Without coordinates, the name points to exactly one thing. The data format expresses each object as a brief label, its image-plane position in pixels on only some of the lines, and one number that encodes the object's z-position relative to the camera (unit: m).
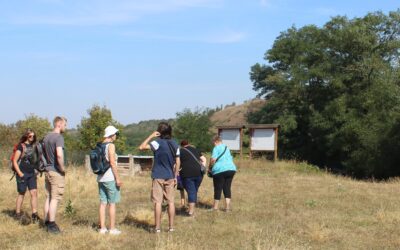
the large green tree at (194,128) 32.97
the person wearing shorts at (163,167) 8.26
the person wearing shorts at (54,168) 8.27
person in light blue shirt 10.92
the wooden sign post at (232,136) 28.33
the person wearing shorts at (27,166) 9.63
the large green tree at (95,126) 31.58
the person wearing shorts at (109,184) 8.07
